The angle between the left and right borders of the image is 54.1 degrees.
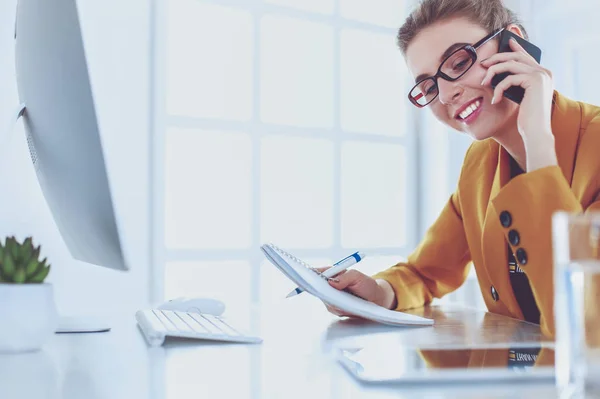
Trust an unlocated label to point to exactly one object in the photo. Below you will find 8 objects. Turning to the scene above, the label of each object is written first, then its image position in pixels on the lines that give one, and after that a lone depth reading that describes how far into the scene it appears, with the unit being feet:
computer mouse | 3.40
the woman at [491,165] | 2.86
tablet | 1.77
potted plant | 2.24
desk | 1.67
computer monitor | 2.15
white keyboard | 2.50
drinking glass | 1.43
